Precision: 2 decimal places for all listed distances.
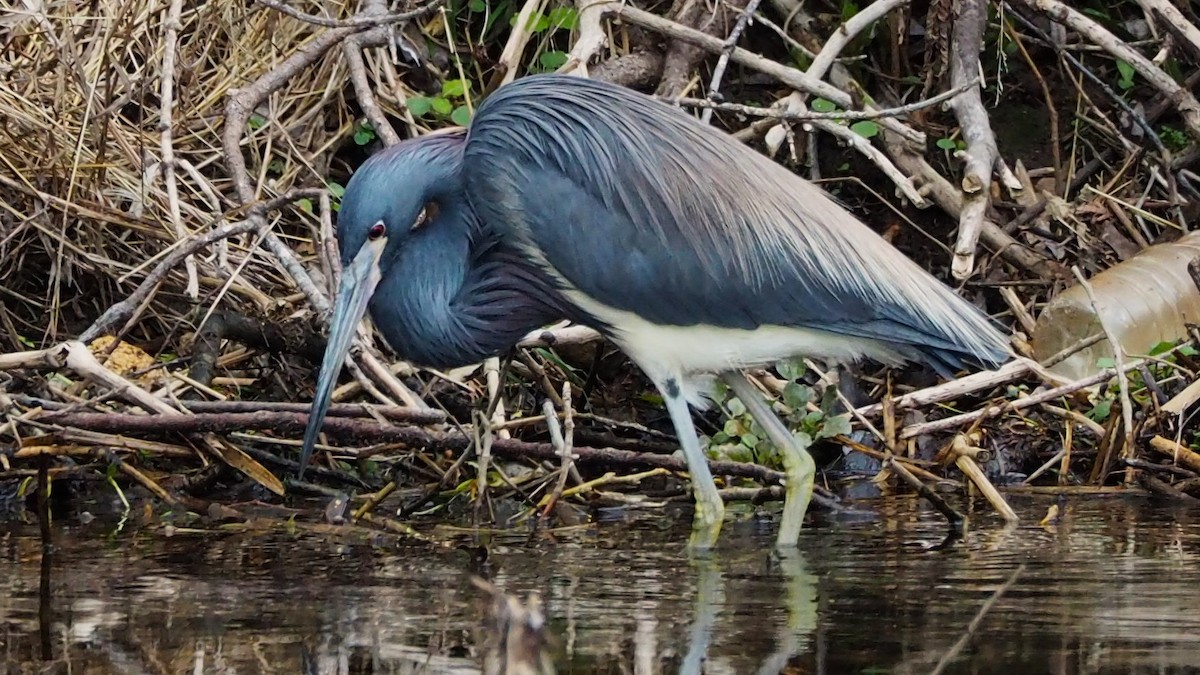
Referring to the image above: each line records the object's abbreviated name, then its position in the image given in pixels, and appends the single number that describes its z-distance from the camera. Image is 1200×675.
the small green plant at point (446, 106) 12.48
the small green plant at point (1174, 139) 12.97
